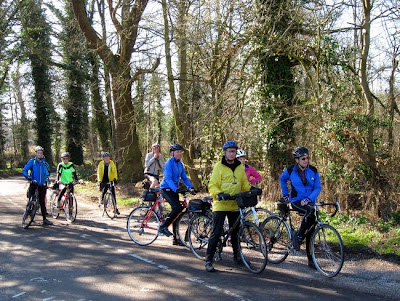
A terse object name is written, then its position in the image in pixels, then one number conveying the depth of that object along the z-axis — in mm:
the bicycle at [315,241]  6051
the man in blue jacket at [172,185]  7793
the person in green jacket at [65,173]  11445
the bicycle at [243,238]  6113
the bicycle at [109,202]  11844
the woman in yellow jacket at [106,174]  11883
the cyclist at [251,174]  8750
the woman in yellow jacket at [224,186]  6281
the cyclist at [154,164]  10875
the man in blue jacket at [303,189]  6395
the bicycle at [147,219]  8383
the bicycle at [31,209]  10312
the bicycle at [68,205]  11109
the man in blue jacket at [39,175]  10500
